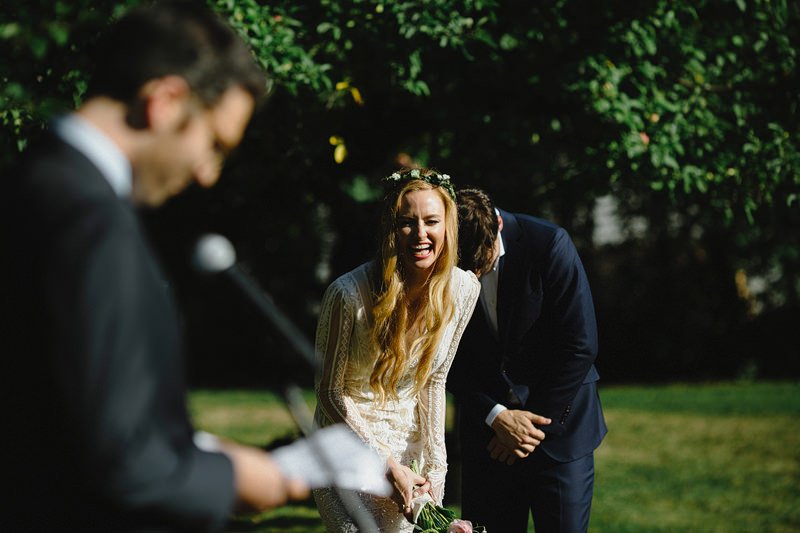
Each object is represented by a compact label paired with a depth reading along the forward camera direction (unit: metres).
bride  3.83
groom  4.28
